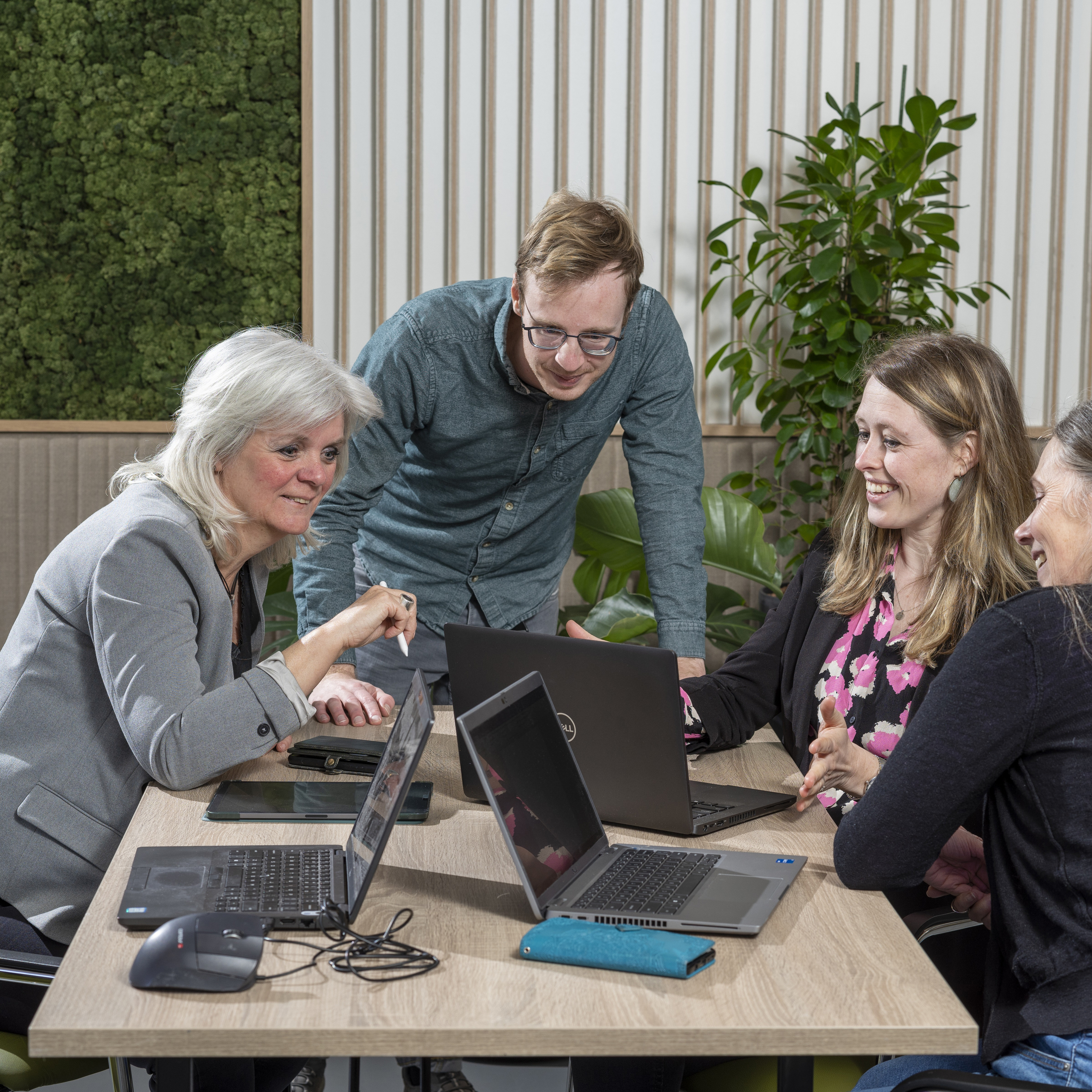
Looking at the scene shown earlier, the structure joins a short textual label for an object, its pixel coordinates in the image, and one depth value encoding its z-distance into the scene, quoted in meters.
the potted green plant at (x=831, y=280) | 3.50
